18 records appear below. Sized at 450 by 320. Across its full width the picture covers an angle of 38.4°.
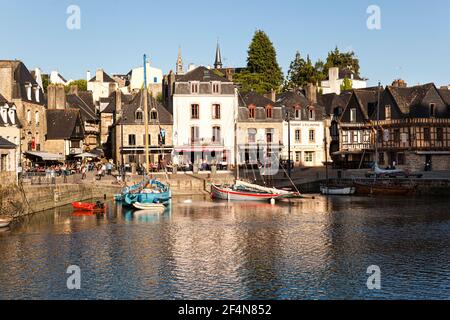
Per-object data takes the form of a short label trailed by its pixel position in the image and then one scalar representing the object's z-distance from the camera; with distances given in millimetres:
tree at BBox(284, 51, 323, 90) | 110362
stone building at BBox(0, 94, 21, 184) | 44022
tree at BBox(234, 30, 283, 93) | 104938
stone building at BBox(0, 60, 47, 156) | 61750
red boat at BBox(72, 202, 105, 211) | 48281
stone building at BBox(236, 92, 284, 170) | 73688
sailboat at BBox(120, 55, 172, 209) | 50581
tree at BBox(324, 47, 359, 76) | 125312
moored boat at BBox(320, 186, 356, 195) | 62134
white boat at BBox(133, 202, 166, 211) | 49906
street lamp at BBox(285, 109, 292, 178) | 66869
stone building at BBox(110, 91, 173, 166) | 71375
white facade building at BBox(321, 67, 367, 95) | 110688
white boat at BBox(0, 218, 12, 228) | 38281
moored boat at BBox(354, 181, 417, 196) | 60719
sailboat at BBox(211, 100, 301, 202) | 56906
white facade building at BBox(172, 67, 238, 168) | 72438
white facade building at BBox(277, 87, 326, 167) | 77562
